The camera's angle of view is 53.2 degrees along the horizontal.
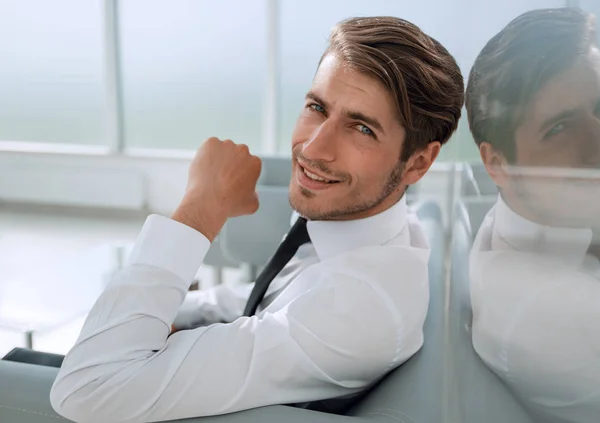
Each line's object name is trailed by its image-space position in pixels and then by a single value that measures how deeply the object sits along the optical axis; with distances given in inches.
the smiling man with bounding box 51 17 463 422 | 34.7
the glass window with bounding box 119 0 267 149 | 198.2
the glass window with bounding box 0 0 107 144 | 211.8
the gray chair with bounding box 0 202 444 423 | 32.7
